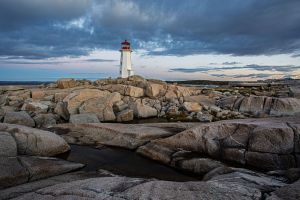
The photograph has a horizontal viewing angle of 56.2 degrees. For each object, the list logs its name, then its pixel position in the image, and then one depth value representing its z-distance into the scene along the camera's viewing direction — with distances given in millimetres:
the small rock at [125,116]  24325
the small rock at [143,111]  25781
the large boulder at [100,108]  24141
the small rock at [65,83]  38219
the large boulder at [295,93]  33762
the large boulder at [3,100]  31653
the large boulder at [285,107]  24844
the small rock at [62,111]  25488
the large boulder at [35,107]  26459
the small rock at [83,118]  19250
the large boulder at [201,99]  34531
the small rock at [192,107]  28875
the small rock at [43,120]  21547
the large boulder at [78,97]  25422
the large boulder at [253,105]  27347
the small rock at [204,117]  24284
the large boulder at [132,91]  32406
